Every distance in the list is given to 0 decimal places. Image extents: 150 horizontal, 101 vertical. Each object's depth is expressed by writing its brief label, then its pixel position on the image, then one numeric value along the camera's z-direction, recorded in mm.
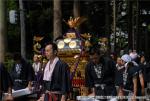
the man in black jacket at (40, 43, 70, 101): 9234
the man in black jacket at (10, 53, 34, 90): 14078
